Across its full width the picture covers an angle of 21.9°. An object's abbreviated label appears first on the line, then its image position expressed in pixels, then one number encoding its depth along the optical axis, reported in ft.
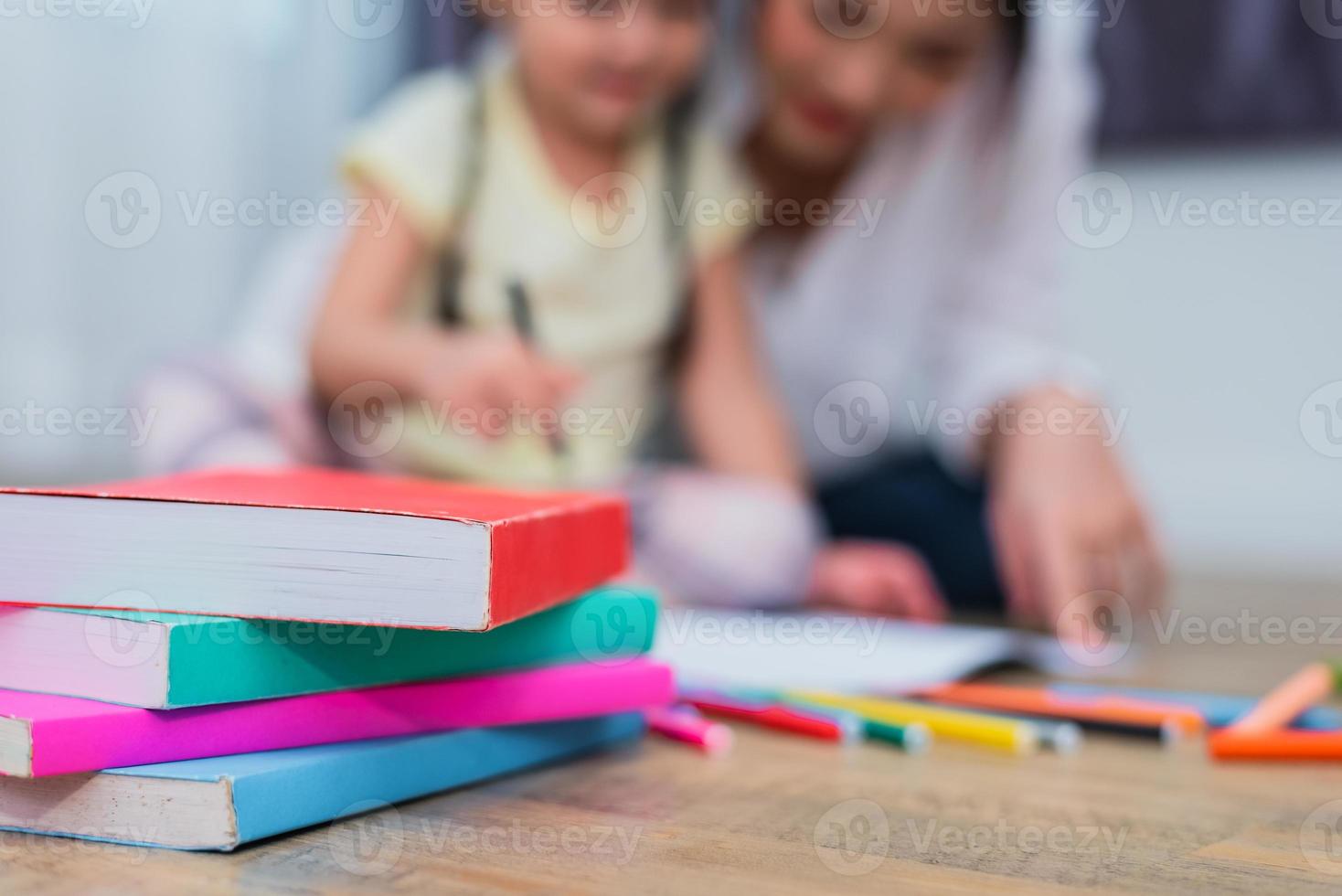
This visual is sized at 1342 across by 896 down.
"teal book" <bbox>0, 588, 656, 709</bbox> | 3.36
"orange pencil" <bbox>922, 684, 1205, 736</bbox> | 4.04
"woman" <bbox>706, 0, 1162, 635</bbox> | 6.42
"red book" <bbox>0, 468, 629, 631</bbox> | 3.37
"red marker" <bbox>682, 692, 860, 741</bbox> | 3.98
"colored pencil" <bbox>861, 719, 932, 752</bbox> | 3.95
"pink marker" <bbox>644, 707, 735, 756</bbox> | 3.90
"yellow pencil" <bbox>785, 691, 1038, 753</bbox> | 3.94
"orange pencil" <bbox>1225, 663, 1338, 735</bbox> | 4.04
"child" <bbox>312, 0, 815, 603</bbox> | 6.15
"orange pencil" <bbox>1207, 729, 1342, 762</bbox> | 3.92
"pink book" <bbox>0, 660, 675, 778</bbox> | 3.31
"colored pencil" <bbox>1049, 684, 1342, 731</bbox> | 4.11
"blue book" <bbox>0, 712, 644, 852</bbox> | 3.35
